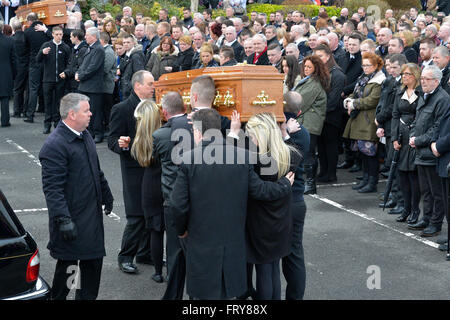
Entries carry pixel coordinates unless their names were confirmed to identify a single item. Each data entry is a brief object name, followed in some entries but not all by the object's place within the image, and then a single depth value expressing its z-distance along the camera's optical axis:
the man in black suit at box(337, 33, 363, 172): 11.59
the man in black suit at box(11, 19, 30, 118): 16.28
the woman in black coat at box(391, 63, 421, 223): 8.80
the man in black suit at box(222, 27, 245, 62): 13.83
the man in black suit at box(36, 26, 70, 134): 14.73
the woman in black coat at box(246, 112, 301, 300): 5.41
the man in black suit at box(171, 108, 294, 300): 5.02
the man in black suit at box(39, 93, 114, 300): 5.50
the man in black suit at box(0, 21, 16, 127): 15.41
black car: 4.66
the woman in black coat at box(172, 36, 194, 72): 12.91
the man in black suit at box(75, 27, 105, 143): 13.50
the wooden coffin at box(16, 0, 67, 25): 15.92
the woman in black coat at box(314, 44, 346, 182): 10.76
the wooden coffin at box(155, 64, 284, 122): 6.17
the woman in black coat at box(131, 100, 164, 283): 6.58
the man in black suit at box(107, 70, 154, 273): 7.12
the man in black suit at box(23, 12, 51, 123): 15.79
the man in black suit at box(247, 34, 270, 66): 12.05
